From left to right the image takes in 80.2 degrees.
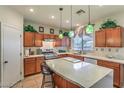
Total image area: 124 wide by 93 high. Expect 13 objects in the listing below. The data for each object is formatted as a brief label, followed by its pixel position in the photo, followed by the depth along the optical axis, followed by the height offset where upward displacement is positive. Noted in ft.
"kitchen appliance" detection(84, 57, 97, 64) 9.79 -2.07
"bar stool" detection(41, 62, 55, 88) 6.97 -2.34
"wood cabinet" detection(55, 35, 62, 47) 14.65 +0.71
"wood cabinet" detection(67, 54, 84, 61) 11.64 -1.85
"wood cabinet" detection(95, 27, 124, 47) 8.32 +1.01
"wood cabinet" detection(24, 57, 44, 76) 10.28 -2.87
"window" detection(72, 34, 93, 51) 12.83 +0.60
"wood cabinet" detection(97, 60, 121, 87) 7.60 -2.75
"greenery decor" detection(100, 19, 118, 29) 8.99 +2.66
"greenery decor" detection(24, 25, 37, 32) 11.10 +2.66
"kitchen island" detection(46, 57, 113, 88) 3.65 -1.72
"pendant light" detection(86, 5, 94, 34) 6.47 +1.53
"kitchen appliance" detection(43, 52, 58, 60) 9.54 -1.51
